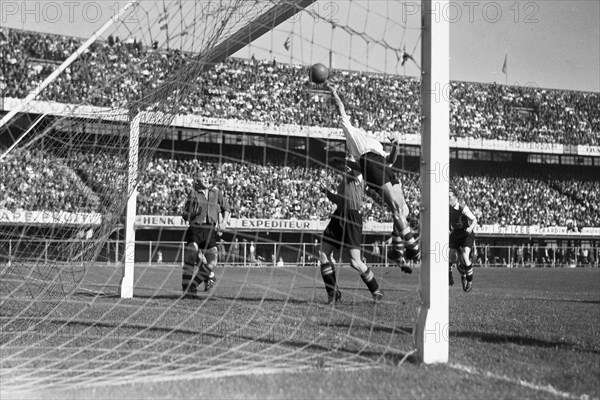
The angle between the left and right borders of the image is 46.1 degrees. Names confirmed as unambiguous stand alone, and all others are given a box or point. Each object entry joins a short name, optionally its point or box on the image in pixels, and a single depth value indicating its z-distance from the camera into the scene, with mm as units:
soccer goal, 5258
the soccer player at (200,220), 11328
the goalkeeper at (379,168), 8484
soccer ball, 7849
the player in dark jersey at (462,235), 13984
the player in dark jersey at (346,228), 9453
